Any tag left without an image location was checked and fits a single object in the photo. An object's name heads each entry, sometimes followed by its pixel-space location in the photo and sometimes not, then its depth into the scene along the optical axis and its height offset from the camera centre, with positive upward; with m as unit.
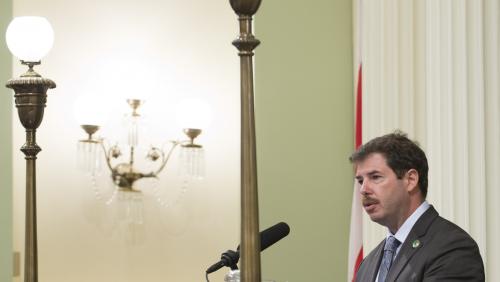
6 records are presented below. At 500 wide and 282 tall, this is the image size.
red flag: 8.84 -0.41
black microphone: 4.63 -0.27
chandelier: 10.06 -0.06
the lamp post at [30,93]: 6.38 +0.24
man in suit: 5.33 -0.26
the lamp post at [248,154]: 3.65 -0.01
